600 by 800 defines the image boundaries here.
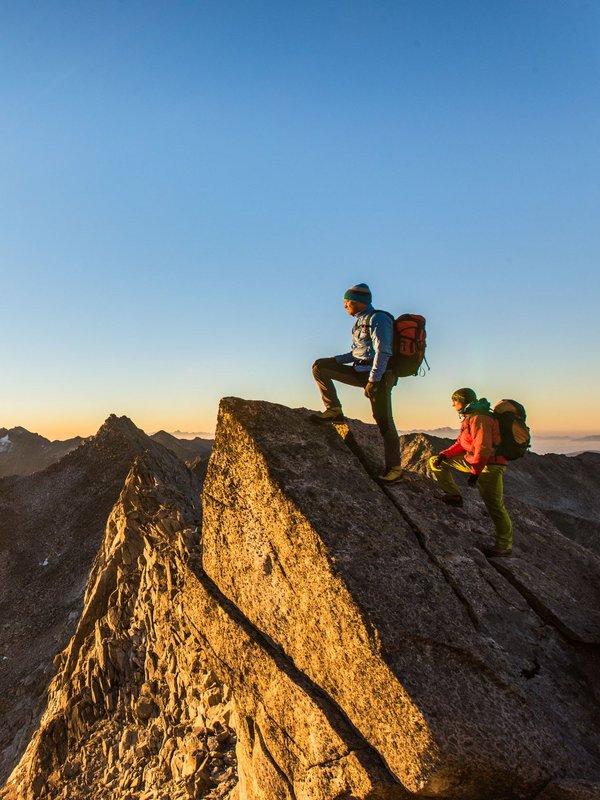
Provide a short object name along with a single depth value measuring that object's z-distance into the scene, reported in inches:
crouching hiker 336.2
